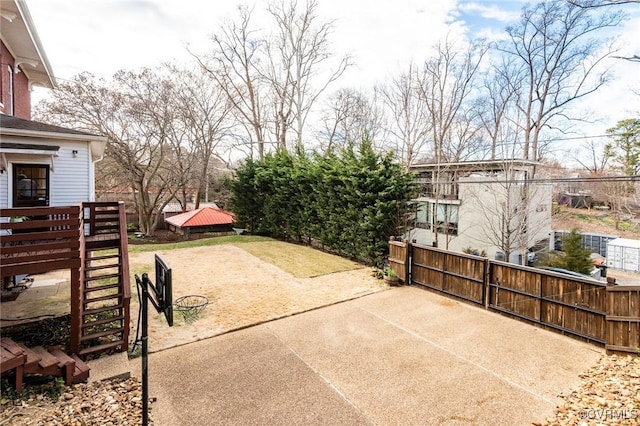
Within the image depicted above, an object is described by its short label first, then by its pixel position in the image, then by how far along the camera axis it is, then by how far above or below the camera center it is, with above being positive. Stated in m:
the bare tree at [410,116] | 20.25 +6.07
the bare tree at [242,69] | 22.27 +10.26
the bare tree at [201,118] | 23.12 +6.83
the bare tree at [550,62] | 17.83 +8.98
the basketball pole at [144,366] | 3.47 -1.77
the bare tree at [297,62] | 21.69 +10.47
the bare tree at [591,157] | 18.09 +3.07
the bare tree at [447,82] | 19.27 +7.92
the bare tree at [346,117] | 25.78 +7.58
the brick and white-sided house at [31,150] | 7.42 +1.36
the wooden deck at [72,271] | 4.41 -1.08
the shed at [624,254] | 16.56 -2.38
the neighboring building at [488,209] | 12.61 -0.01
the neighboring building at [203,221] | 21.53 -1.01
